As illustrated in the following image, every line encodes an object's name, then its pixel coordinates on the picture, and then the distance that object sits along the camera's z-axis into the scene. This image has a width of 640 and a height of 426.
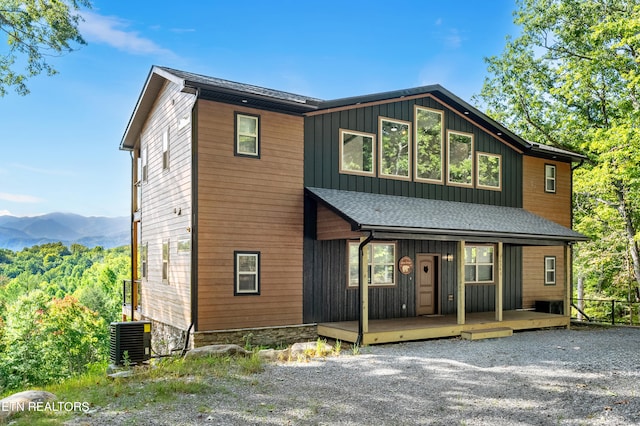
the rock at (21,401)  6.13
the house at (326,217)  11.65
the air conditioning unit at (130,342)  9.38
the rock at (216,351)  9.54
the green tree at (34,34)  13.64
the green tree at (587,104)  19.86
